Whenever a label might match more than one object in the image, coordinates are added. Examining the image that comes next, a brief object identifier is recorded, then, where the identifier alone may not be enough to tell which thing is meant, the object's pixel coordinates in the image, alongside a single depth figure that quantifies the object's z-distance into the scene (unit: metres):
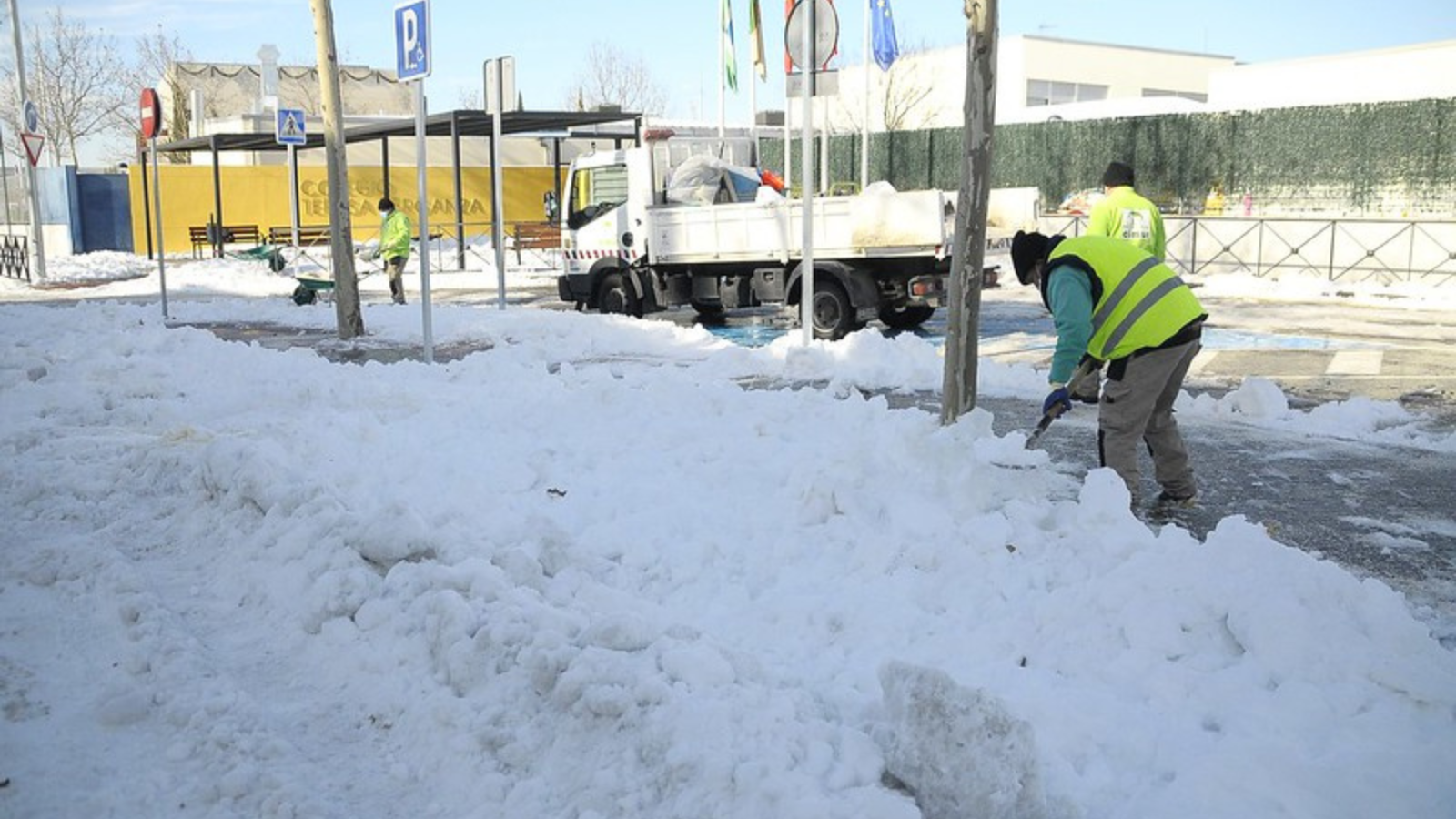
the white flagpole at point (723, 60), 30.90
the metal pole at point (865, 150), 29.39
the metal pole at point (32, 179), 26.32
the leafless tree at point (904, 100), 48.78
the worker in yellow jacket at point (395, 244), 18.83
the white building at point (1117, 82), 33.47
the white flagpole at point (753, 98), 32.66
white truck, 14.61
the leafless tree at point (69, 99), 53.28
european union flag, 29.36
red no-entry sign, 15.09
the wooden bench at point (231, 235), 36.91
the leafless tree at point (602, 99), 59.19
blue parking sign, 10.34
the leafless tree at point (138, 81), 60.62
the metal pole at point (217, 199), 33.25
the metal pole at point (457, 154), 27.73
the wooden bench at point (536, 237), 30.87
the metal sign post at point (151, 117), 15.10
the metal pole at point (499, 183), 13.65
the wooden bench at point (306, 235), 36.78
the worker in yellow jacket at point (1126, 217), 9.04
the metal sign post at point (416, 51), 10.35
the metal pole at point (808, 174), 10.65
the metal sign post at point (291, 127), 20.20
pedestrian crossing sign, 20.19
